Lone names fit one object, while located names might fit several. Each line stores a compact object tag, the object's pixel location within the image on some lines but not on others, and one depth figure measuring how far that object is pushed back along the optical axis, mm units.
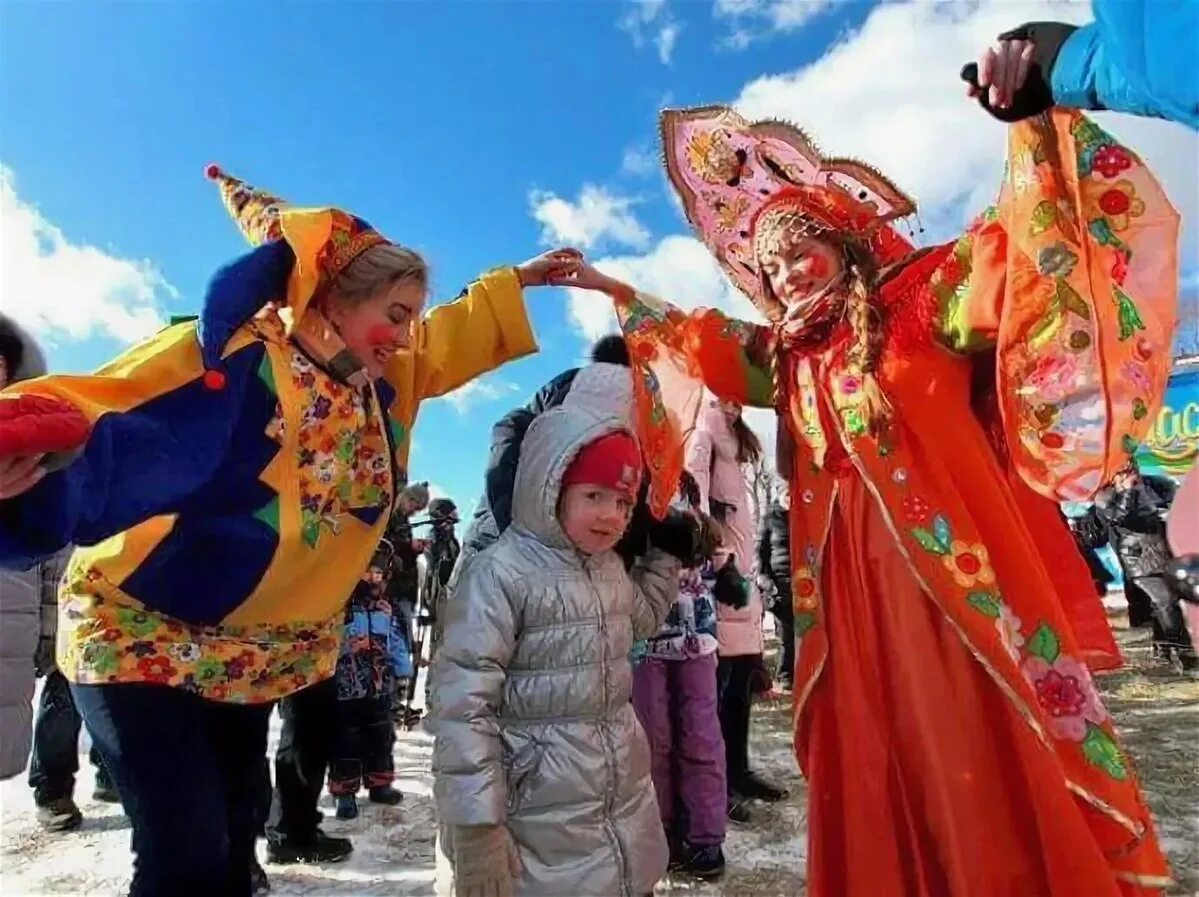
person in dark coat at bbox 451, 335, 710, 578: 2320
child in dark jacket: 3822
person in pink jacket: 3526
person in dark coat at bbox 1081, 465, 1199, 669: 7207
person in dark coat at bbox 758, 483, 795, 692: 7023
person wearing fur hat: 5965
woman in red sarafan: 1527
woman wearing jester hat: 1516
